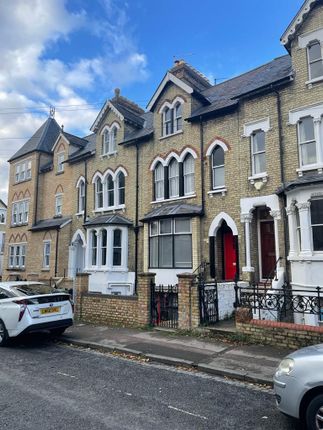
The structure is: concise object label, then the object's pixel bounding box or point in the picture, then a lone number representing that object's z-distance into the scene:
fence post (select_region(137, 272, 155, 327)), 10.95
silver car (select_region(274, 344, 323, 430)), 3.95
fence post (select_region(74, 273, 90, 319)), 13.05
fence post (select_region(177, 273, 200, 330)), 10.08
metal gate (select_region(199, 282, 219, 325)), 10.21
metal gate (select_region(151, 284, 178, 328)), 11.06
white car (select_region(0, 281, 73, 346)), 9.09
